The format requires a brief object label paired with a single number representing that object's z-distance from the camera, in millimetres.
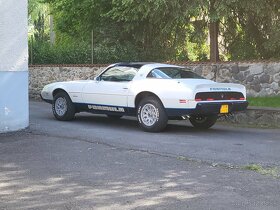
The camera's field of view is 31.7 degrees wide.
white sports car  9695
